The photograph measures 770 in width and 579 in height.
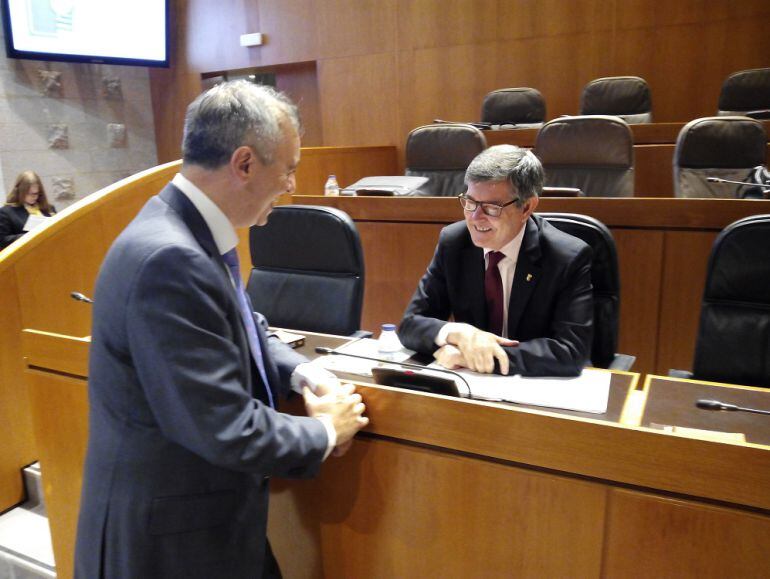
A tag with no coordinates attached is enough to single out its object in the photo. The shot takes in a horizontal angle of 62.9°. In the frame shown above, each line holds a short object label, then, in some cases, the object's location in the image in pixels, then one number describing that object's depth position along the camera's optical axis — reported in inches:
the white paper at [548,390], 50.8
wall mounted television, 221.8
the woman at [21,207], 166.2
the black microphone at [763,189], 104.7
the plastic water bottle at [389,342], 67.0
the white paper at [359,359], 57.7
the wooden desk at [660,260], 94.7
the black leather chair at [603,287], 74.8
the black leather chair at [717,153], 124.2
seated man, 65.1
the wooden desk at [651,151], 156.9
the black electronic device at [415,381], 47.9
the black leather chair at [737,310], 69.7
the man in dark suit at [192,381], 37.6
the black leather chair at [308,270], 89.8
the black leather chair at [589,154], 126.9
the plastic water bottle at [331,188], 156.8
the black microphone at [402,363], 52.7
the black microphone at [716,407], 42.6
